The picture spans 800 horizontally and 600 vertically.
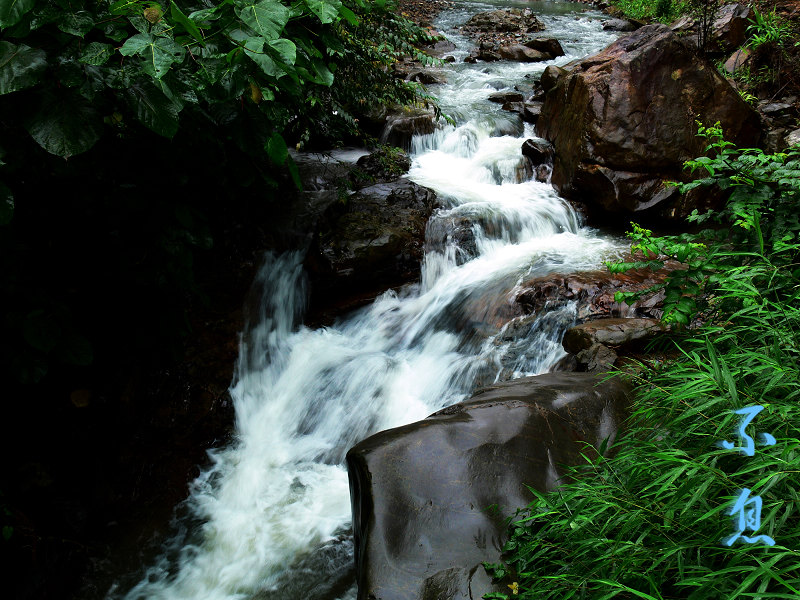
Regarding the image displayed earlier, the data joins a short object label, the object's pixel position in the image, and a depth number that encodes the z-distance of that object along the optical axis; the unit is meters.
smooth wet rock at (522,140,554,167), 7.23
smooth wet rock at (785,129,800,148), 5.93
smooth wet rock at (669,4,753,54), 8.12
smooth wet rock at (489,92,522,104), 9.60
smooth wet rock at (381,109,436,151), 8.10
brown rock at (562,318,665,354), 3.74
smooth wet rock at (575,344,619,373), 3.60
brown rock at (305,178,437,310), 5.34
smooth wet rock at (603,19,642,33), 15.30
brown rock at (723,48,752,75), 7.56
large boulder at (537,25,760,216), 6.04
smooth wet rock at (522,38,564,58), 12.79
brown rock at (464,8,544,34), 15.41
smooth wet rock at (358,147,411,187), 6.19
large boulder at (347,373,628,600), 2.10
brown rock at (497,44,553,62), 12.69
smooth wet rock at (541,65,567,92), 8.60
